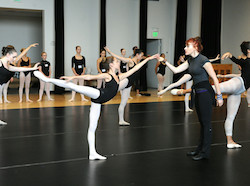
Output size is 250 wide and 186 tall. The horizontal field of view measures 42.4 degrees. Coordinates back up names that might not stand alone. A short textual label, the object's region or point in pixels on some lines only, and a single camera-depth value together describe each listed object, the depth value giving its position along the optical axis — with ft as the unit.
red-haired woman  12.49
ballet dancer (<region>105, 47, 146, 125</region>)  20.21
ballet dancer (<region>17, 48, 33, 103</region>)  30.86
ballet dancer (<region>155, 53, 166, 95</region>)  37.24
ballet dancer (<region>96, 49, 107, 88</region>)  32.63
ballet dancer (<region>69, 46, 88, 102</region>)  32.15
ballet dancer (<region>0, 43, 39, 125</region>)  18.93
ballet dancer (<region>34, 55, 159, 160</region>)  12.11
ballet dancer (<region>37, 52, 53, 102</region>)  31.35
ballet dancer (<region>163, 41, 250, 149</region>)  13.85
